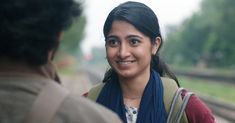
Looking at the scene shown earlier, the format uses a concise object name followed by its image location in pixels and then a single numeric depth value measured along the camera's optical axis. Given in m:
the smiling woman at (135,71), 3.06
